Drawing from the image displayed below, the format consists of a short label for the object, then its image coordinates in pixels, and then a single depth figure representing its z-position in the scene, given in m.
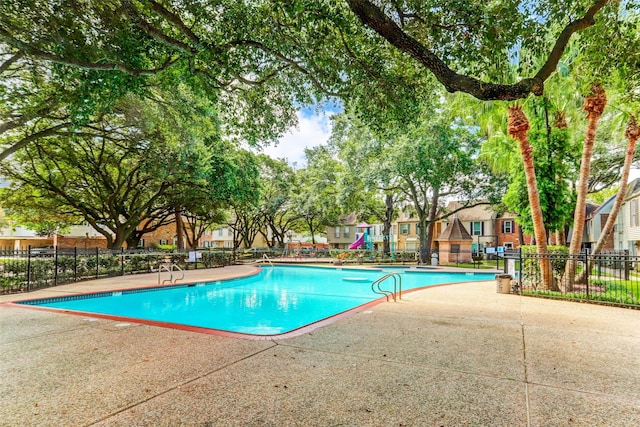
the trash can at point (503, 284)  10.56
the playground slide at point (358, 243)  30.18
